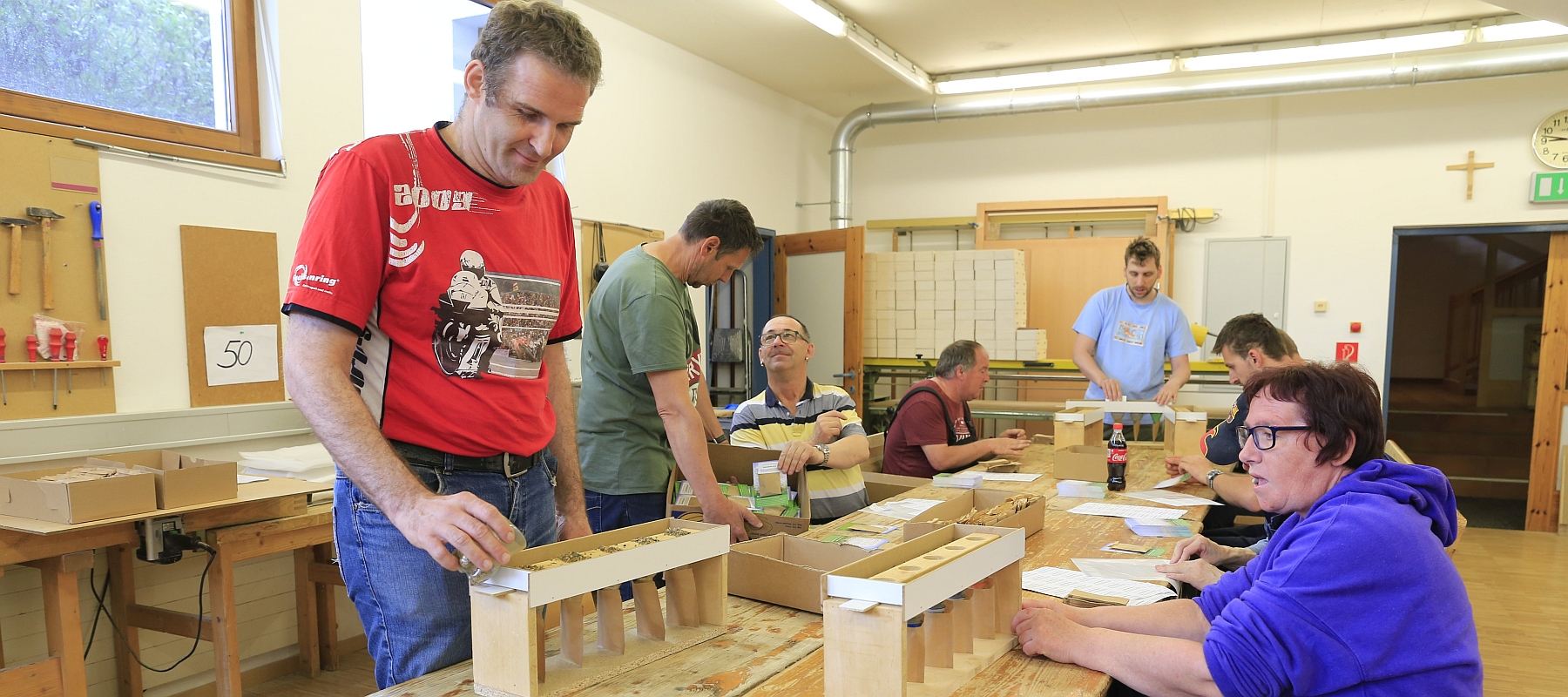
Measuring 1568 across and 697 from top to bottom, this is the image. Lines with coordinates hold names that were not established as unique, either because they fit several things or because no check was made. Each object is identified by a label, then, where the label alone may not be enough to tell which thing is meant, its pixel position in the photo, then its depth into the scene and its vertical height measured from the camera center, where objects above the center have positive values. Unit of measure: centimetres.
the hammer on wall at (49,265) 296 +11
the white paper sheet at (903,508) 254 -62
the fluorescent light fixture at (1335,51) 603 +173
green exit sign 610 +76
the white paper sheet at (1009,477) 335 -69
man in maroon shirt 370 -55
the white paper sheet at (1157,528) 243 -64
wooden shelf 287 -23
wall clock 613 +108
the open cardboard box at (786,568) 162 -51
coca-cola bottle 316 -59
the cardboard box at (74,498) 248 -57
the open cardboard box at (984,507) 223 -56
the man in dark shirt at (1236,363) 322 -25
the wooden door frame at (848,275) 696 +17
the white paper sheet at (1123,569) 195 -61
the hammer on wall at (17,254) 288 +14
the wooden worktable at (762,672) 128 -57
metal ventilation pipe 578 +153
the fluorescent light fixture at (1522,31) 579 +175
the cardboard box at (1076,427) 385 -57
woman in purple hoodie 129 -46
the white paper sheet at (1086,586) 178 -60
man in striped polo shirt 310 -46
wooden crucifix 629 +90
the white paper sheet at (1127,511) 267 -66
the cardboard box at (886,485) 334 -72
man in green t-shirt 226 -20
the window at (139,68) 303 +85
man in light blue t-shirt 484 -22
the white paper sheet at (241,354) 346 -23
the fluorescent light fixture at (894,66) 616 +175
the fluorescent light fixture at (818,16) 536 +175
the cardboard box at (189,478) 270 -57
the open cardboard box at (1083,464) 326 -62
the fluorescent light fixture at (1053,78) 689 +176
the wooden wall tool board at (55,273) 289 +8
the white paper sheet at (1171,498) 290 -67
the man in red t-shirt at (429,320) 125 -3
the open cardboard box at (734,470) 267 -53
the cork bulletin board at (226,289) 339 +3
